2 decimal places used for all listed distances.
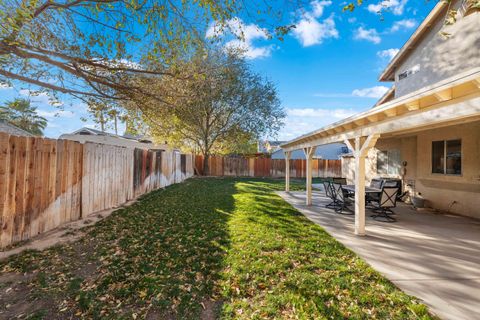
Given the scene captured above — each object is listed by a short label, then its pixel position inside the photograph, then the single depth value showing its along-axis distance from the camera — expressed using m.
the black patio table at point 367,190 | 6.70
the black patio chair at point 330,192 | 7.56
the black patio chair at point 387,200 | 6.07
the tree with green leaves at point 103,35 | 4.24
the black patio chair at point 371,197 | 6.84
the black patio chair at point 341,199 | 7.00
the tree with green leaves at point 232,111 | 16.83
